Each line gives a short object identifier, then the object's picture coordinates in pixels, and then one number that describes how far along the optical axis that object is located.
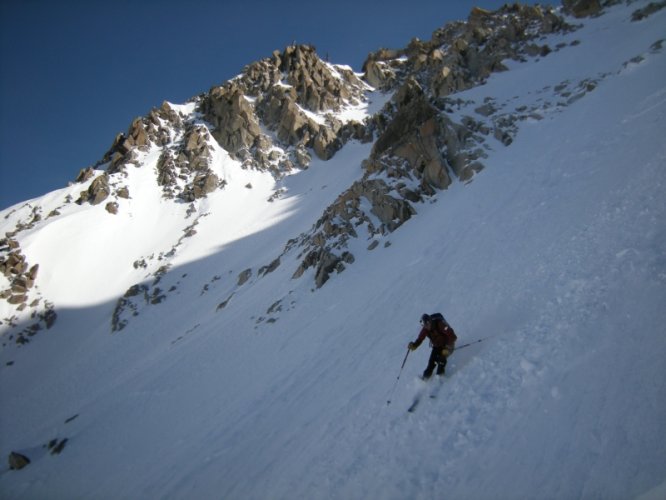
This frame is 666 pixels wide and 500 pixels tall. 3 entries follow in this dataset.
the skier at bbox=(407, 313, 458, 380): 8.58
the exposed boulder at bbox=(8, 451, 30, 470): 19.78
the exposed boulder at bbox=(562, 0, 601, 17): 48.22
